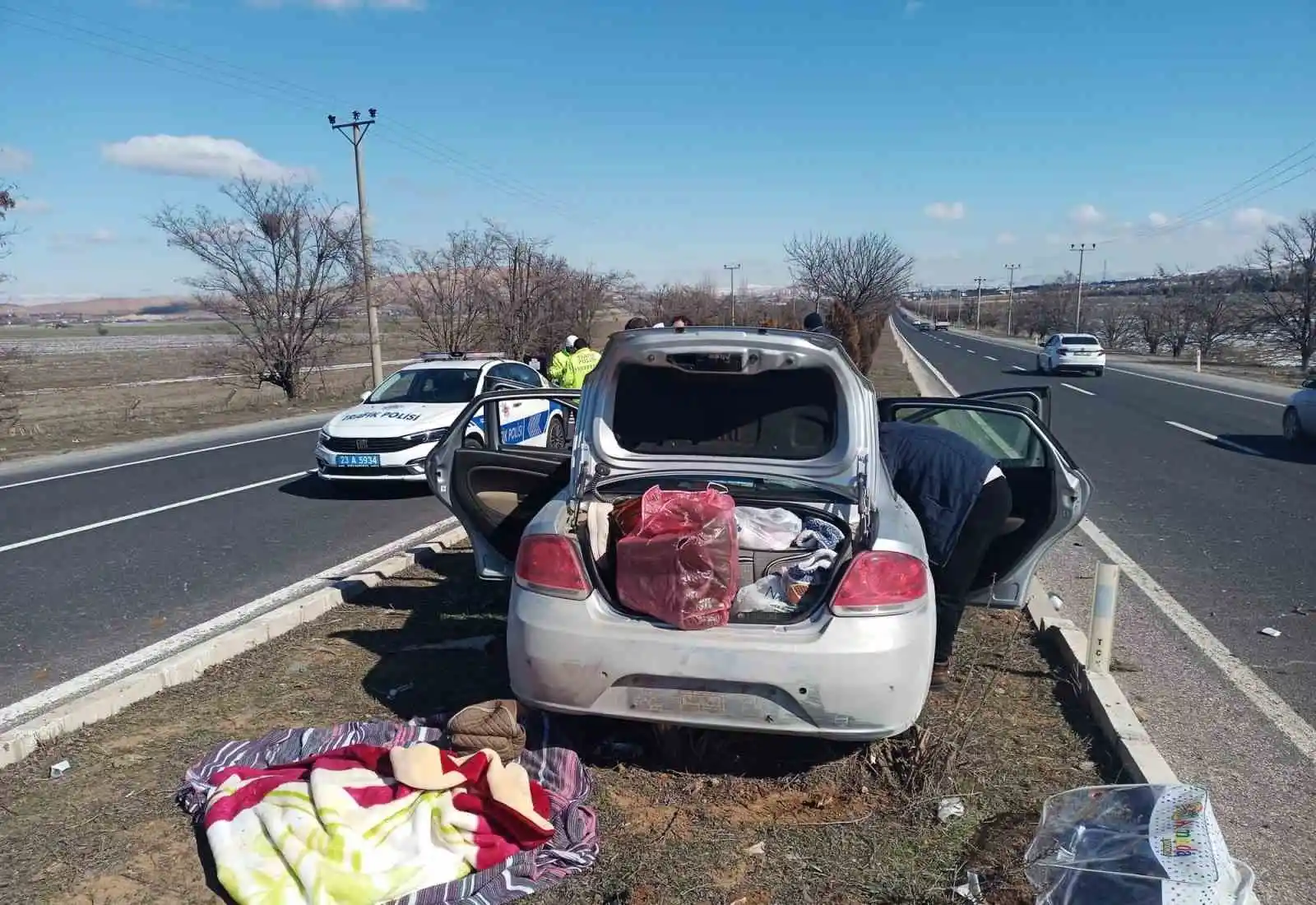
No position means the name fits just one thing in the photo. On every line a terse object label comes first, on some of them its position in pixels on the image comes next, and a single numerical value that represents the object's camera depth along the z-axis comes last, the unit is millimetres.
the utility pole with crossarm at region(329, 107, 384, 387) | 27547
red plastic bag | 3660
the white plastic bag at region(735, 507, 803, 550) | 4152
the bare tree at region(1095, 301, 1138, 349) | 63062
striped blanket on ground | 3119
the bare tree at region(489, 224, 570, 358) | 31188
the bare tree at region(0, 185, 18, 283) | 18594
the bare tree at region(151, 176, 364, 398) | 26297
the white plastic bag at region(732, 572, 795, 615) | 3848
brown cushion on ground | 3867
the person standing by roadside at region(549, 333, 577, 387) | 11859
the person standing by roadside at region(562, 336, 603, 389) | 11805
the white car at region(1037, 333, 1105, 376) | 34375
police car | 10891
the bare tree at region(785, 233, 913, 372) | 27922
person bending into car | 4602
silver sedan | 3537
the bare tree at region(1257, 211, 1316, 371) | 39781
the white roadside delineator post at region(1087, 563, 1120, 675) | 4906
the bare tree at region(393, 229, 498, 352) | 30188
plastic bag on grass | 2754
